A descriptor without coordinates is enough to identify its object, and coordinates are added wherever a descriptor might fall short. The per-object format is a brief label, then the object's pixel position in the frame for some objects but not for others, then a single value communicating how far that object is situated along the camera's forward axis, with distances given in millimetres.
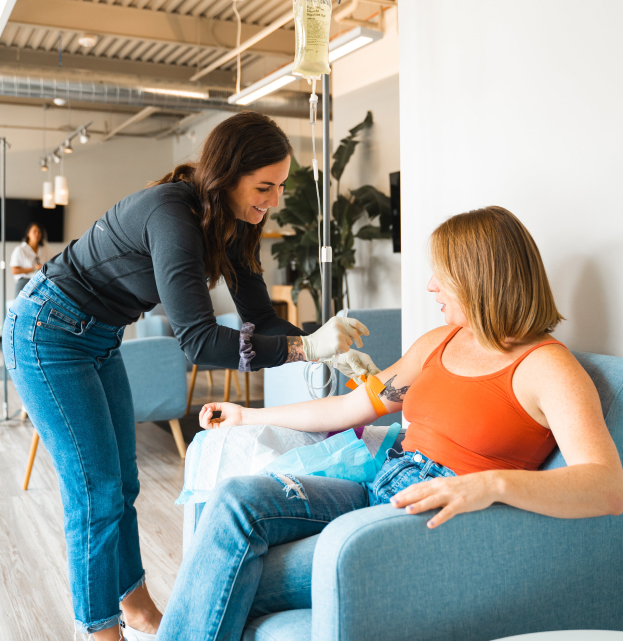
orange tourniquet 1541
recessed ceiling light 5793
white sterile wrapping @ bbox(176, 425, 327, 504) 1429
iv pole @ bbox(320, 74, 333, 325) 1940
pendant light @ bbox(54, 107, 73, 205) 6932
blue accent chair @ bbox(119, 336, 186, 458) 3248
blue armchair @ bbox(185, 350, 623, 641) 899
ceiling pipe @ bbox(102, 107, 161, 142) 8258
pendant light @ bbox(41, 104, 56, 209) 7508
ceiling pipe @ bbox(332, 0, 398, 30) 4543
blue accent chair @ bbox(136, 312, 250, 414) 4645
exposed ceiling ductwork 5488
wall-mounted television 8727
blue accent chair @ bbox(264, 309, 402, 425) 3049
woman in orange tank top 1130
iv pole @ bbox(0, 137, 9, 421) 4316
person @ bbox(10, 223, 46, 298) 6441
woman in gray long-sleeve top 1382
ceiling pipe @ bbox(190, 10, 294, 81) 4520
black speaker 4750
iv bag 1566
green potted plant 4941
